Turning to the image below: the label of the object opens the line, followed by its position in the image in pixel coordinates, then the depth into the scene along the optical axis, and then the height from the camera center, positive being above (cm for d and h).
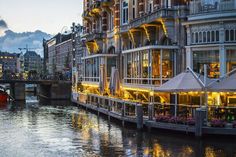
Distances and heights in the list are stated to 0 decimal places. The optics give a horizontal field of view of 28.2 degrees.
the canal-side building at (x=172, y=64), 3482 +112
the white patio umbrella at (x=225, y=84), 3425 -62
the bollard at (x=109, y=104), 4905 -296
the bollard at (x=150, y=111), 3734 -278
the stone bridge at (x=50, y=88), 9431 -232
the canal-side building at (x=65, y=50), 11092 +848
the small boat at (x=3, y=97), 8293 -353
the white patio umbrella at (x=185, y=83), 3528 -56
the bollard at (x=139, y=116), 3747 -319
